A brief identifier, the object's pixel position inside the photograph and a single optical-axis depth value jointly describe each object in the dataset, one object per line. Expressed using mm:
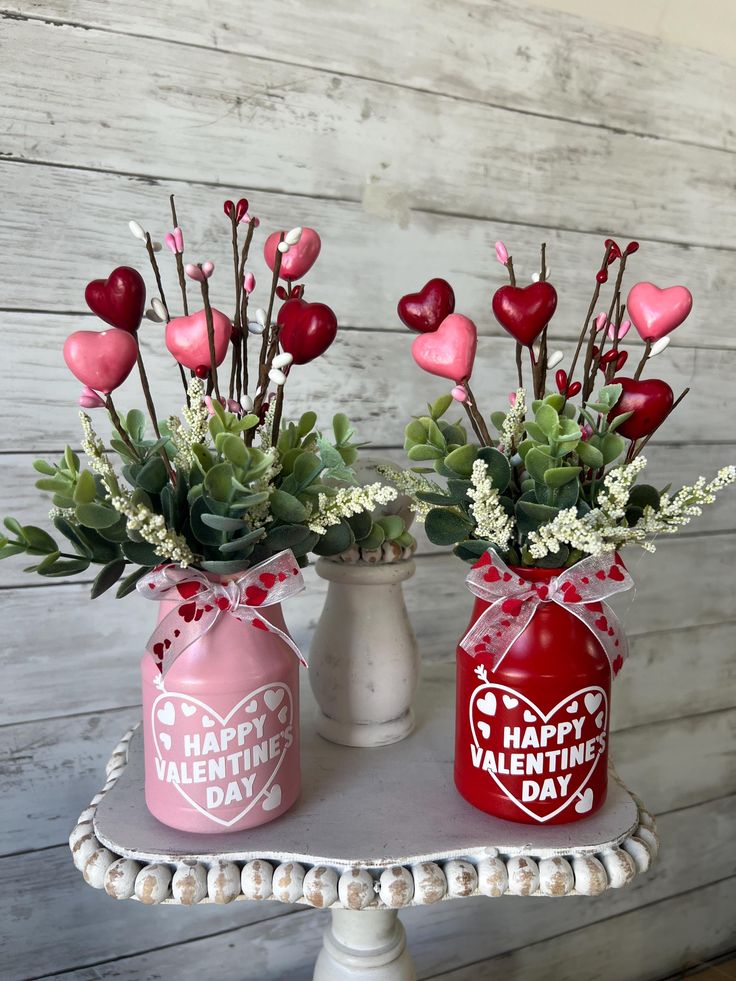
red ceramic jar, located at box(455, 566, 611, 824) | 653
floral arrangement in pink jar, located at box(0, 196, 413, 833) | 597
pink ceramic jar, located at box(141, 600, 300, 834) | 623
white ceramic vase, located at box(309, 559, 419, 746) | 804
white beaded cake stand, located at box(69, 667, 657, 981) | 606
